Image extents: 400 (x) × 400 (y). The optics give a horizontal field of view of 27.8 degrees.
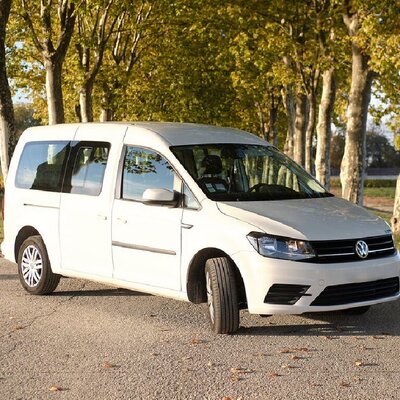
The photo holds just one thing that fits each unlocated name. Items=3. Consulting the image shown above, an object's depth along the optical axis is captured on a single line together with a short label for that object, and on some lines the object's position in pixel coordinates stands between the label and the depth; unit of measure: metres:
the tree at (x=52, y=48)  19.64
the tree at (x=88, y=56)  22.73
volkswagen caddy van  6.83
